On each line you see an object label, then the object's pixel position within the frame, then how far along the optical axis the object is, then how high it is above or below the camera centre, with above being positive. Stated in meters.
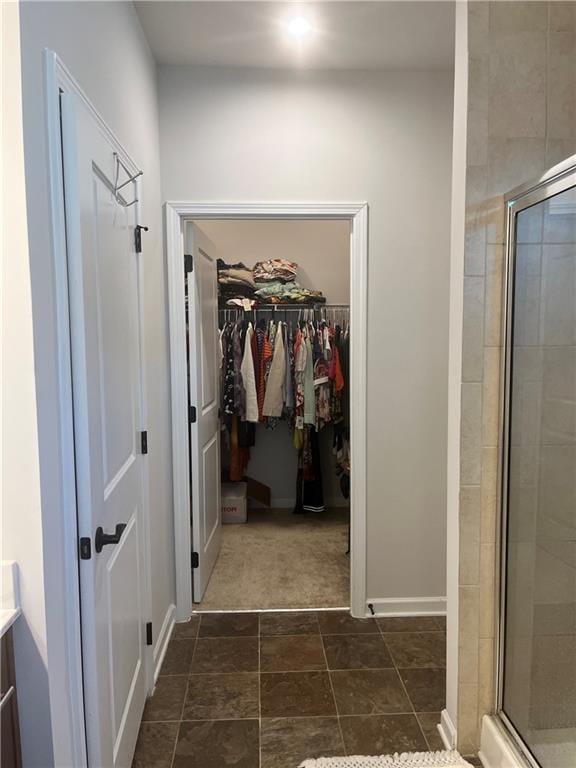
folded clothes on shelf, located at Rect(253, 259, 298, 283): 3.96 +0.53
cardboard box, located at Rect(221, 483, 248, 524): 4.02 -1.35
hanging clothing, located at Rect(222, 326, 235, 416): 3.73 -0.28
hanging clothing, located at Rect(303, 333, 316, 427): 3.73 -0.36
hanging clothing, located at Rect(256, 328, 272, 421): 3.78 -0.17
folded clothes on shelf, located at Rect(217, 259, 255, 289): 3.87 +0.48
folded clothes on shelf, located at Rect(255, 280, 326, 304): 3.90 +0.33
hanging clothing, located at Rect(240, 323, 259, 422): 3.73 -0.31
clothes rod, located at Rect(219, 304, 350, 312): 3.88 +0.24
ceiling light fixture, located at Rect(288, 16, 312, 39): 2.03 +1.28
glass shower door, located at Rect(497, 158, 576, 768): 1.51 -0.47
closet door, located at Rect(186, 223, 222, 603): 2.60 -0.36
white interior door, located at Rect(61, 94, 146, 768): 1.19 -0.27
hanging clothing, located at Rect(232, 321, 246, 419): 3.73 -0.26
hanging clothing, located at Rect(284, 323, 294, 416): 3.79 -0.28
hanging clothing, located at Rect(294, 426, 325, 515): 4.05 -1.16
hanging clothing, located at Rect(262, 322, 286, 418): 3.76 -0.33
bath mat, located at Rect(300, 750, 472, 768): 1.69 -1.44
